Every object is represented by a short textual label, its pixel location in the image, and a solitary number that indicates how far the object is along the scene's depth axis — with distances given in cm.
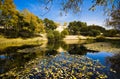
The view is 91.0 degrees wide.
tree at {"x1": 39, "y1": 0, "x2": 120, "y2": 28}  188
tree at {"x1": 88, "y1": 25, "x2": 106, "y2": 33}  3910
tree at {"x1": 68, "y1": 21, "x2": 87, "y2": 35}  3478
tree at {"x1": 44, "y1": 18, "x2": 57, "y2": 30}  3370
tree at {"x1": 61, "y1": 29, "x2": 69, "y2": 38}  2418
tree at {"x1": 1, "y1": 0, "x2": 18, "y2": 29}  1532
